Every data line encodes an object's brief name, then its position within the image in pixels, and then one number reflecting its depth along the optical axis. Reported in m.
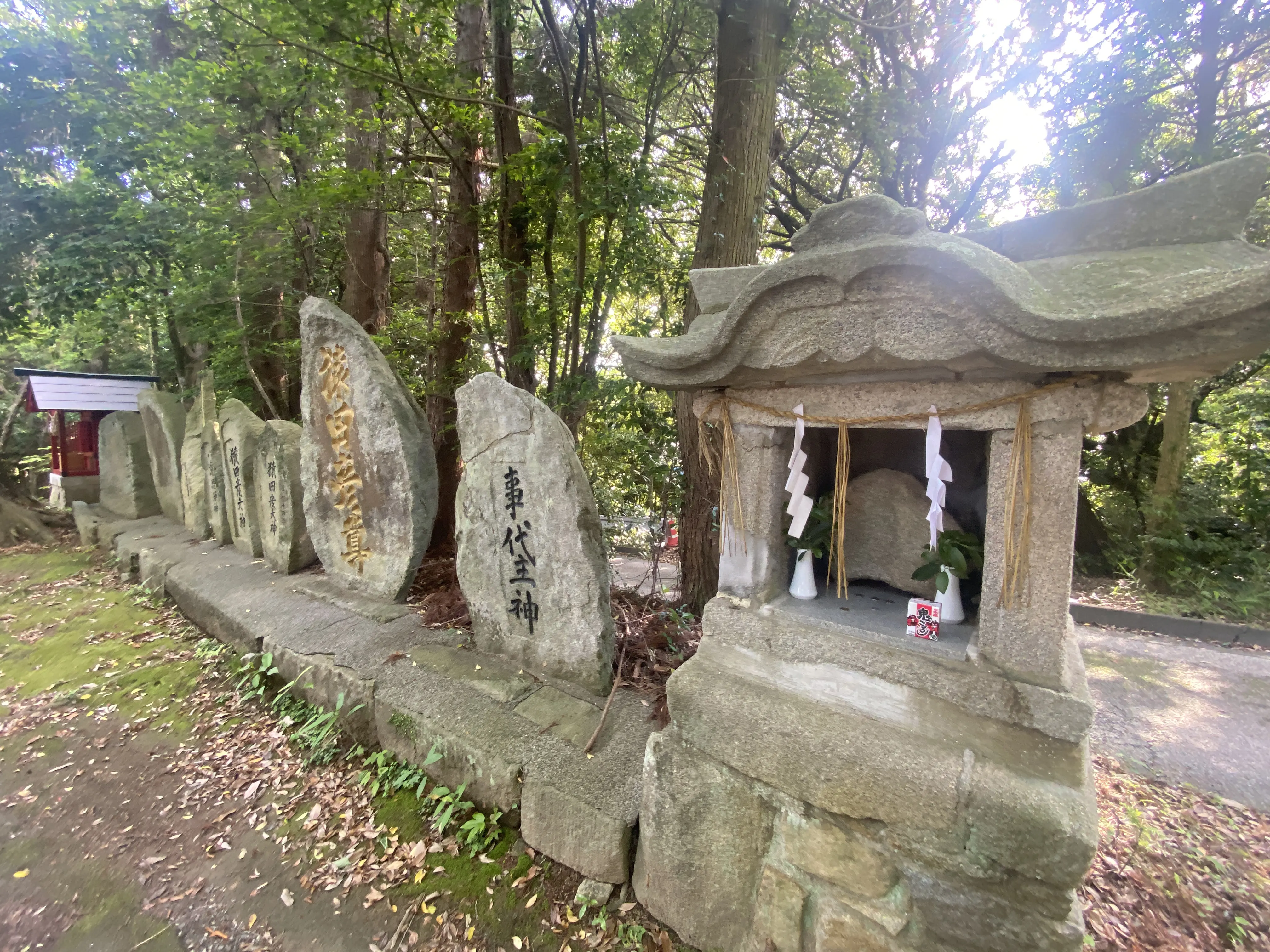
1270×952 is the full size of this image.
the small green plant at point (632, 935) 2.26
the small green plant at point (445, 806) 2.82
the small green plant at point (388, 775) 3.06
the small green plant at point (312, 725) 3.42
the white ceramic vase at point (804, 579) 2.34
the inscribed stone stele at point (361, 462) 4.33
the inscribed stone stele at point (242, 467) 5.85
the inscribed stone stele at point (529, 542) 3.21
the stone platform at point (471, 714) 2.51
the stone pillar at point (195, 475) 6.92
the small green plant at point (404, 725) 3.14
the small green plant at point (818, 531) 2.28
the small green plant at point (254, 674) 4.04
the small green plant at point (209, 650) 4.68
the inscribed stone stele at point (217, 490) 6.41
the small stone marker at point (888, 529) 2.32
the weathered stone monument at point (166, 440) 7.89
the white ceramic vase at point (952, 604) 2.11
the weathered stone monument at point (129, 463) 8.40
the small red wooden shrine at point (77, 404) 8.97
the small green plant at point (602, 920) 2.34
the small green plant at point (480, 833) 2.72
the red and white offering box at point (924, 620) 1.95
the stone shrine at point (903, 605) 1.49
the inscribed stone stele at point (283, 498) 5.22
